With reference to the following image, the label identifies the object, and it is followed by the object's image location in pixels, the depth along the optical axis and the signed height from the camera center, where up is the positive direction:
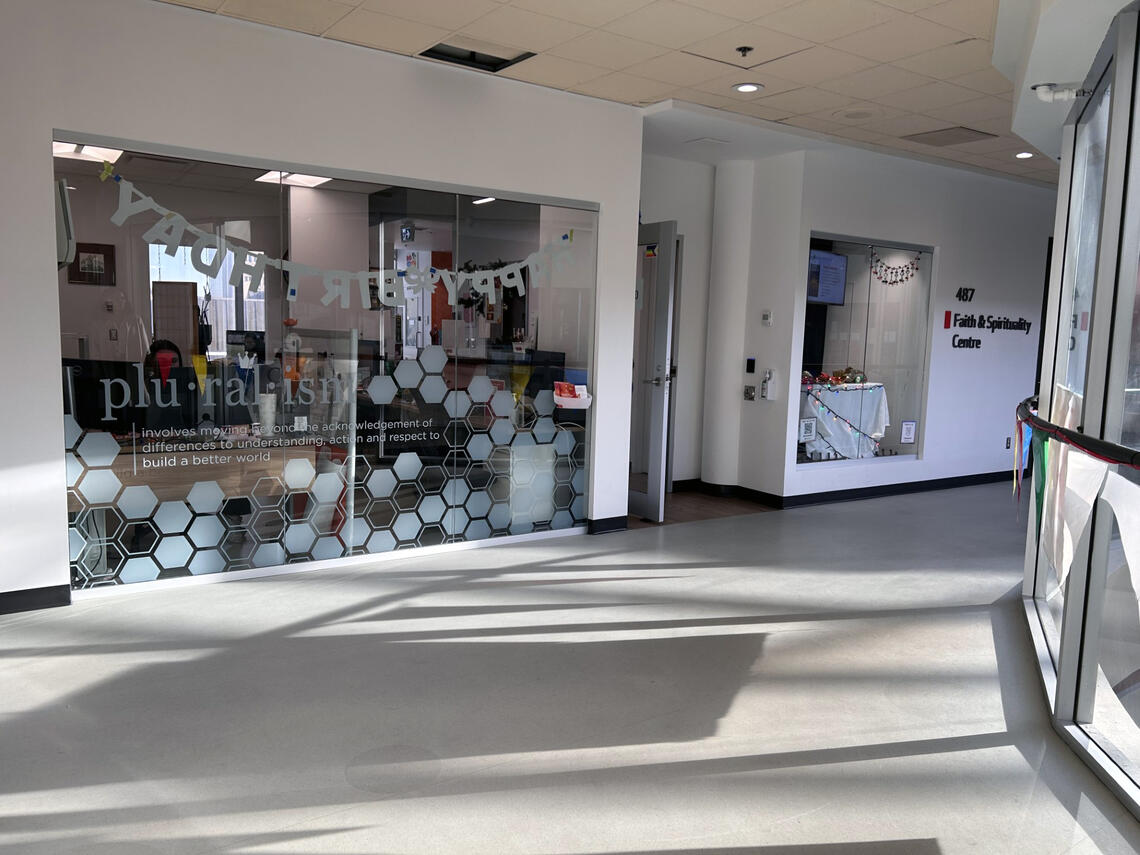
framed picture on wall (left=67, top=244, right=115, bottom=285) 4.21 +0.26
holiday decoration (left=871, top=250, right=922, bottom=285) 7.85 +0.62
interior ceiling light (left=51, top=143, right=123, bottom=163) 4.12 +0.80
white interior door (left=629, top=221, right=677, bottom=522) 6.57 -0.26
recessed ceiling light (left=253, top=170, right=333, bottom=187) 4.68 +0.79
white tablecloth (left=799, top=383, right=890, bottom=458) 7.64 -0.71
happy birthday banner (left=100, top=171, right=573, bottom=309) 4.35 +0.32
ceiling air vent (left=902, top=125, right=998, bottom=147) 6.33 +1.52
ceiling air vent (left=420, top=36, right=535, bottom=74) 4.82 +1.58
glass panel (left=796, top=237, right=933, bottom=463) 7.53 -0.11
